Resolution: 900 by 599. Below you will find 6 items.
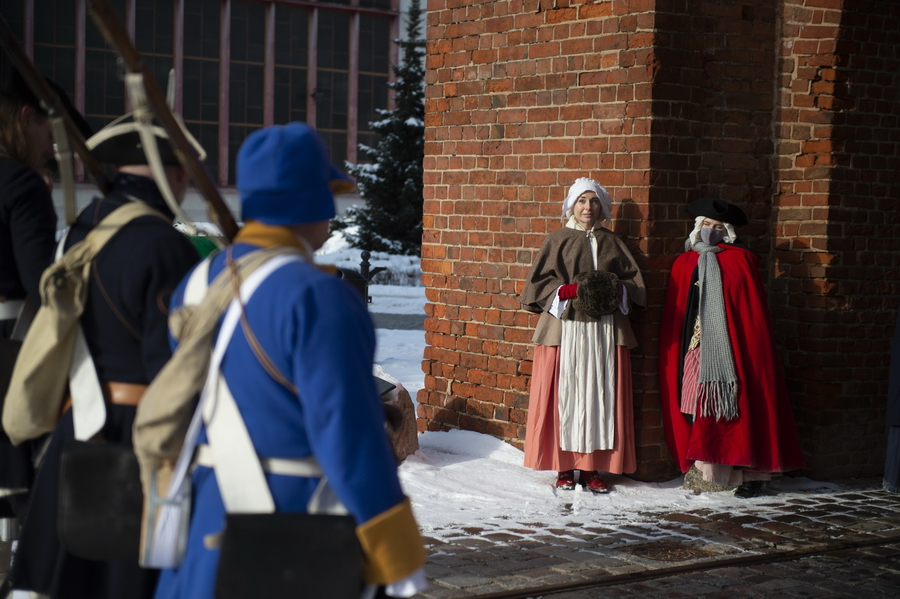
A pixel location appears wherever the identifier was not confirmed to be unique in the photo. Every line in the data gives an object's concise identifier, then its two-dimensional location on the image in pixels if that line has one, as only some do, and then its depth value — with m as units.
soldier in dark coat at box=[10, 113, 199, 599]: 2.76
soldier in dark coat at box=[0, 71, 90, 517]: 3.46
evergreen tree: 23.91
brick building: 6.39
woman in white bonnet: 6.25
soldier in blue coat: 2.09
